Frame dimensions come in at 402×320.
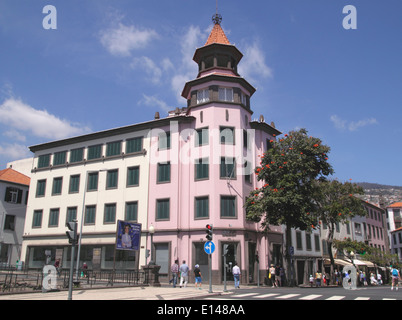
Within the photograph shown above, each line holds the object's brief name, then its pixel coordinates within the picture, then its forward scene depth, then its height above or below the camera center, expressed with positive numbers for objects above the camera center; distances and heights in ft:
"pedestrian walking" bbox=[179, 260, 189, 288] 82.07 -3.09
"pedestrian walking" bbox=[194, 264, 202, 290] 82.33 -3.46
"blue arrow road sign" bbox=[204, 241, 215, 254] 66.13 +2.03
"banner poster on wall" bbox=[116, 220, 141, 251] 82.07 +5.13
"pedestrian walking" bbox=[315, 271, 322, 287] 116.74 -6.78
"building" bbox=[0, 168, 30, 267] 147.43 +17.63
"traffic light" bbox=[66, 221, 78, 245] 46.44 +3.12
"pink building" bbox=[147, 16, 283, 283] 104.01 +24.30
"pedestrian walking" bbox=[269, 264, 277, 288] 92.82 -3.70
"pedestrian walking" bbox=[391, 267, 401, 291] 87.67 -3.99
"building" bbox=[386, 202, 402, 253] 336.49 +38.68
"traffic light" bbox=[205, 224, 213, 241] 67.67 +4.91
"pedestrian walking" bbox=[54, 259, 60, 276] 121.06 -1.77
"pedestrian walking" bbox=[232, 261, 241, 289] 84.17 -3.59
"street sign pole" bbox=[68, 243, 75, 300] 45.23 -3.06
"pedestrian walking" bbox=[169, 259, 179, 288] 85.71 -2.63
